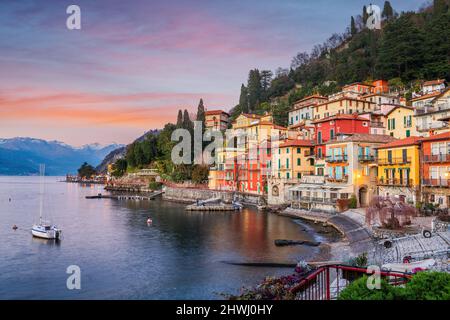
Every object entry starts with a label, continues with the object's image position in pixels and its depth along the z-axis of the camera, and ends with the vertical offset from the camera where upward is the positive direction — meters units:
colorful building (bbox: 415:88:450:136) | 43.69 +7.27
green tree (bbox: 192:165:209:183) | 90.44 +1.19
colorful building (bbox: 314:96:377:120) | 69.00 +13.18
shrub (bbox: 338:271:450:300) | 8.12 -2.42
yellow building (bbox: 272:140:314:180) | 59.91 +2.95
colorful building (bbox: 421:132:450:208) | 35.19 +0.76
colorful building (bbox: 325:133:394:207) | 46.69 +1.47
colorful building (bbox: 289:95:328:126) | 83.50 +15.52
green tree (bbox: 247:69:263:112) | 132.21 +31.13
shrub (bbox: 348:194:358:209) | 46.19 -2.97
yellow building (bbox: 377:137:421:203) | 39.09 +0.97
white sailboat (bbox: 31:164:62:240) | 39.81 -5.42
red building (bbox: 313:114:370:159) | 53.59 +7.25
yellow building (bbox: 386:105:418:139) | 50.10 +7.42
